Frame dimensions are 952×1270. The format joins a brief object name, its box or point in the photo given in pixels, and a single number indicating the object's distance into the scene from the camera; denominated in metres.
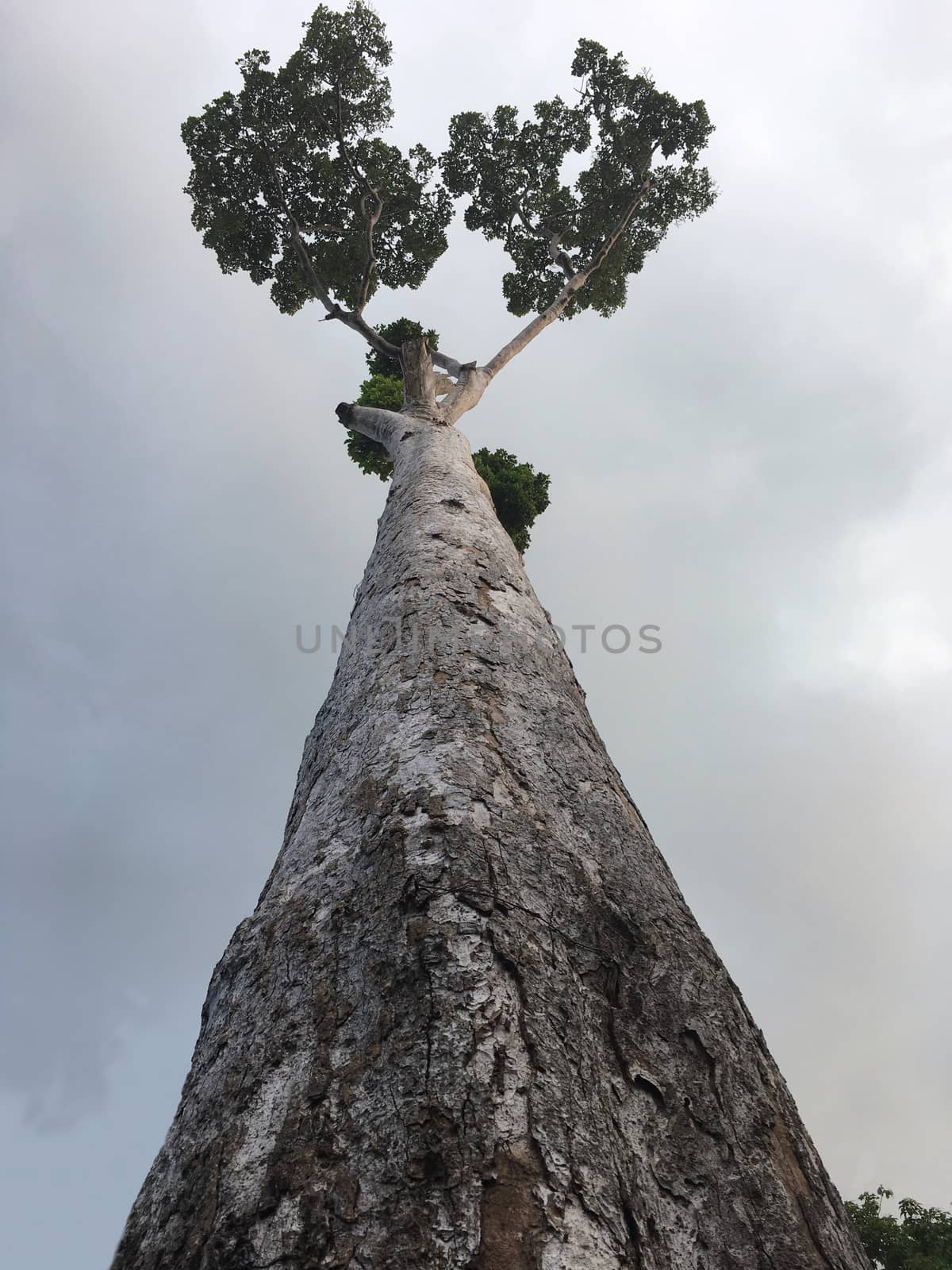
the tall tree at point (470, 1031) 1.25
